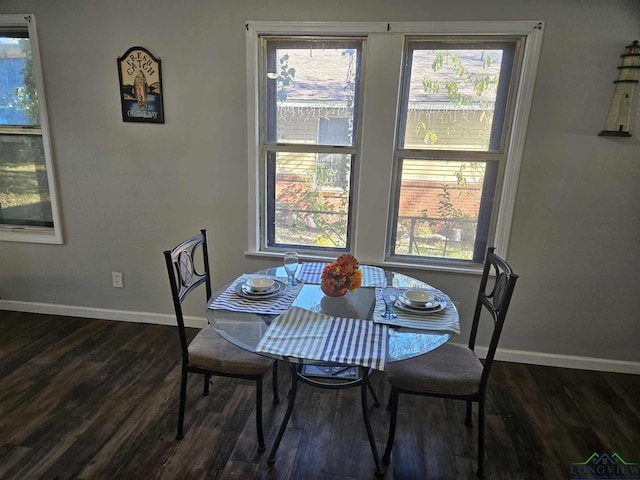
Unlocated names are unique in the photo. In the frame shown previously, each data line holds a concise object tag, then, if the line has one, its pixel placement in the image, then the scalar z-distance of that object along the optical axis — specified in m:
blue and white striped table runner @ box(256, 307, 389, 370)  1.28
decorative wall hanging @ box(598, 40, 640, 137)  1.93
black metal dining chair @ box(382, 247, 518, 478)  1.54
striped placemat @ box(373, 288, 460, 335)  1.48
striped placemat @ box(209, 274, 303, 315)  1.60
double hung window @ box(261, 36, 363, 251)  2.28
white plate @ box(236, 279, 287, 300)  1.70
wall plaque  2.34
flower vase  1.67
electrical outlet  2.78
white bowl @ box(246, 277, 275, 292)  1.73
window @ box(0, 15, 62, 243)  2.50
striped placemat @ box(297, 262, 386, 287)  1.92
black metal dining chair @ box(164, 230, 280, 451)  1.63
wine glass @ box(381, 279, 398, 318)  1.57
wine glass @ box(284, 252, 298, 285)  1.83
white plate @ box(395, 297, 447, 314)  1.59
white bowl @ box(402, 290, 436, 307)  1.62
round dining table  1.34
